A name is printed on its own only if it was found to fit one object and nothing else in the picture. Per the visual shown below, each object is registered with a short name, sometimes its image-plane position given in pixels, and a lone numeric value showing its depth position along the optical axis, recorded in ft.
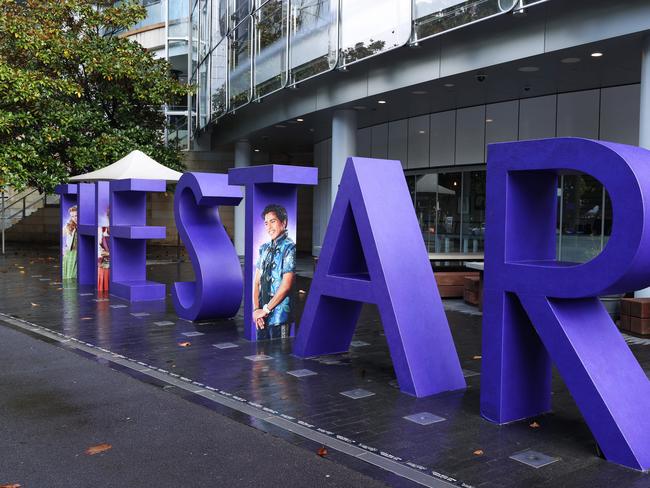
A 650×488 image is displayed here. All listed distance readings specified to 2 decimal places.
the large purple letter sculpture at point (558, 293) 15.76
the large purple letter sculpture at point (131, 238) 42.50
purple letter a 21.94
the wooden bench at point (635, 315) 31.65
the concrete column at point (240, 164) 74.23
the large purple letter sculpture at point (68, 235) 52.44
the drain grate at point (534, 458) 15.71
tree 57.47
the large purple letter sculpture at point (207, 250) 33.71
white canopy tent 51.47
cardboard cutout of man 29.94
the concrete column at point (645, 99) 31.48
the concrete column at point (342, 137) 51.88
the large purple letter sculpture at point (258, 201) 29.25
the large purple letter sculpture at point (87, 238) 49.90
